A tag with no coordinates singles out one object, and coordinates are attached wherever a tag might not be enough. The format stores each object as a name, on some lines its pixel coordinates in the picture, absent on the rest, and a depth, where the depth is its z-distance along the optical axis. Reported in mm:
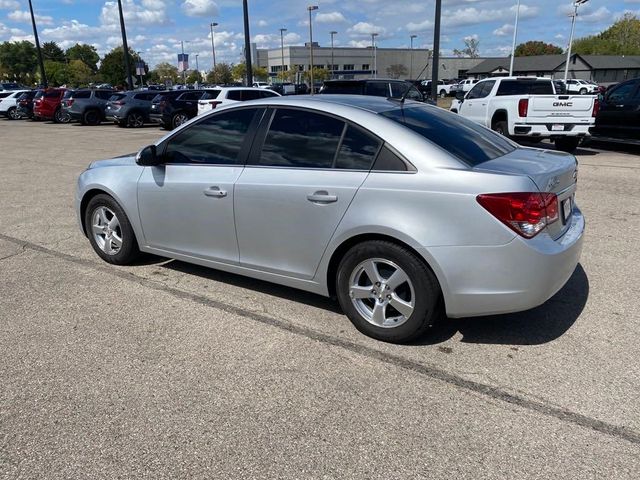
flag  37091
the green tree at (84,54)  135050
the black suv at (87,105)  27500
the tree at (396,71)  103625
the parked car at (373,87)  14891
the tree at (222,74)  99938
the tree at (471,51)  121750
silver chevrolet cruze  3203
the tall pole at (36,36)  40938
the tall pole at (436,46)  18219
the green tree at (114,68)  82788
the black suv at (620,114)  12226
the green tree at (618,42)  104500
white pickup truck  11656
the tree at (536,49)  120500
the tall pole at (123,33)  31397
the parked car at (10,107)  34625
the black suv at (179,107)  22328
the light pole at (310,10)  66012
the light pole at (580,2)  41025
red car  29844
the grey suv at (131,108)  25703
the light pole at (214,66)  79762
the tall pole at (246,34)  24000
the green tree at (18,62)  115000
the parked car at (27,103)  33000
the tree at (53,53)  127581
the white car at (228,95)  19484
